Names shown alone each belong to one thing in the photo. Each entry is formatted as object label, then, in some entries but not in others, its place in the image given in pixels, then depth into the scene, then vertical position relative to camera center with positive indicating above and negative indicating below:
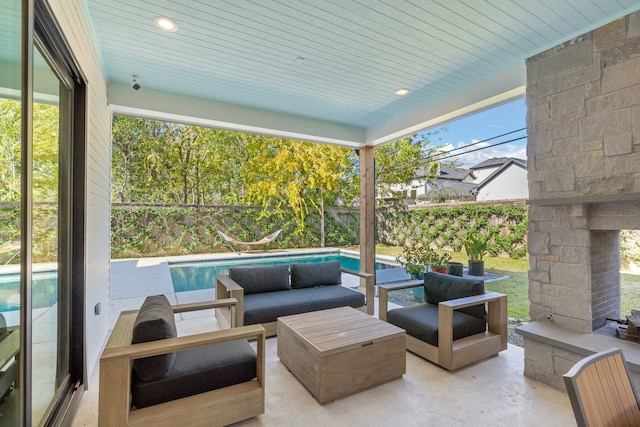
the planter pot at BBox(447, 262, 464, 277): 4.70 -0.83
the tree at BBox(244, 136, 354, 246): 8.40 +1.29
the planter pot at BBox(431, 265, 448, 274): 5.07 -0.89
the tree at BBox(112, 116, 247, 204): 9.47 +1.81
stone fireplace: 2.07 +0.21
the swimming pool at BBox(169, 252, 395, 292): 6.28 -1.34
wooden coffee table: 2.11 -1.02
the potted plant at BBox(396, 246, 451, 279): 5.29 -0.82
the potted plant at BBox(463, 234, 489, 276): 5.69 -0.78
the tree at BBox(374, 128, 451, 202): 8.77 +1.65
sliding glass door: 1.20 -0.01
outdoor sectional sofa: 3.10 -0.91
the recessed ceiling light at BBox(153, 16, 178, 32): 2.26 +1.47
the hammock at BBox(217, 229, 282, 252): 9.31 -0.75
